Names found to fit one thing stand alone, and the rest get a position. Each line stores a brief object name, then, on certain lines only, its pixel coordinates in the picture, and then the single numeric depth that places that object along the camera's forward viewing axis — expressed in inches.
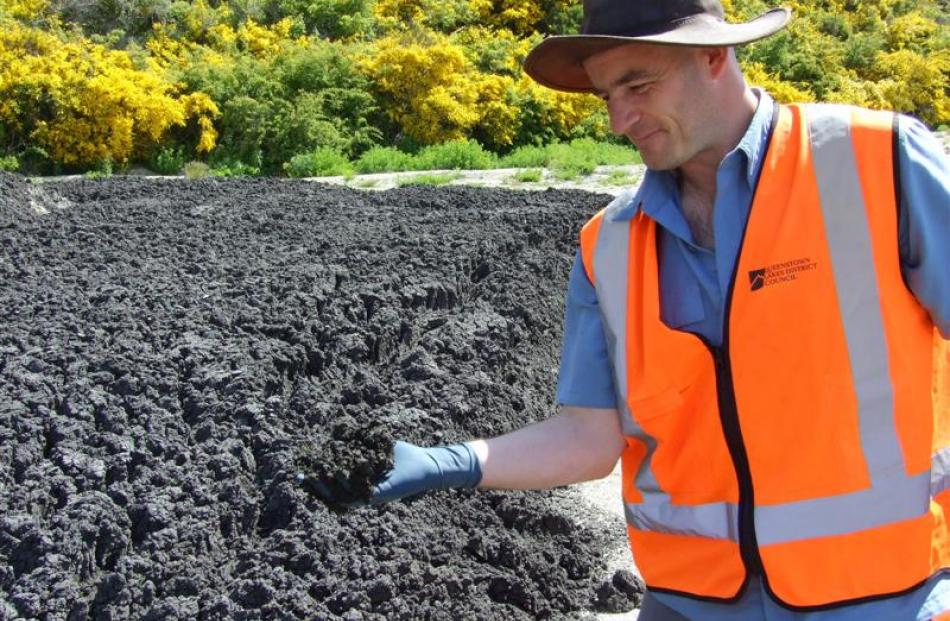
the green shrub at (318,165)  560.1
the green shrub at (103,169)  550.0
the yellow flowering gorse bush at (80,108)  553.9
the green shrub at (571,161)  533.6
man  73.1
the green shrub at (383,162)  573.0
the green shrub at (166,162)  579.2
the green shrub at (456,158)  586.9
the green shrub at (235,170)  577.0
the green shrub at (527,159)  582.2
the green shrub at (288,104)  595.5
